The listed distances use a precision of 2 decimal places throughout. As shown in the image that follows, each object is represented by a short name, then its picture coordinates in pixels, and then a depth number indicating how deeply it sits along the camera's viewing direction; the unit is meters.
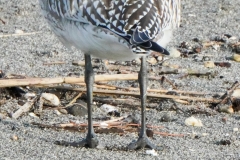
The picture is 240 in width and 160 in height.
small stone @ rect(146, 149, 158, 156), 10.05
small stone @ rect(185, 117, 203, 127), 11.16
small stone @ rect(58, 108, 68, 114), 11.50
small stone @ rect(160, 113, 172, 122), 11.28
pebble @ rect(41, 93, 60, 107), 11.64
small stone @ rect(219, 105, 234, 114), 11.65
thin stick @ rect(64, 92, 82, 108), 11.67
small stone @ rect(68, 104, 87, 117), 11.46
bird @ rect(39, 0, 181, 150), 9.25
